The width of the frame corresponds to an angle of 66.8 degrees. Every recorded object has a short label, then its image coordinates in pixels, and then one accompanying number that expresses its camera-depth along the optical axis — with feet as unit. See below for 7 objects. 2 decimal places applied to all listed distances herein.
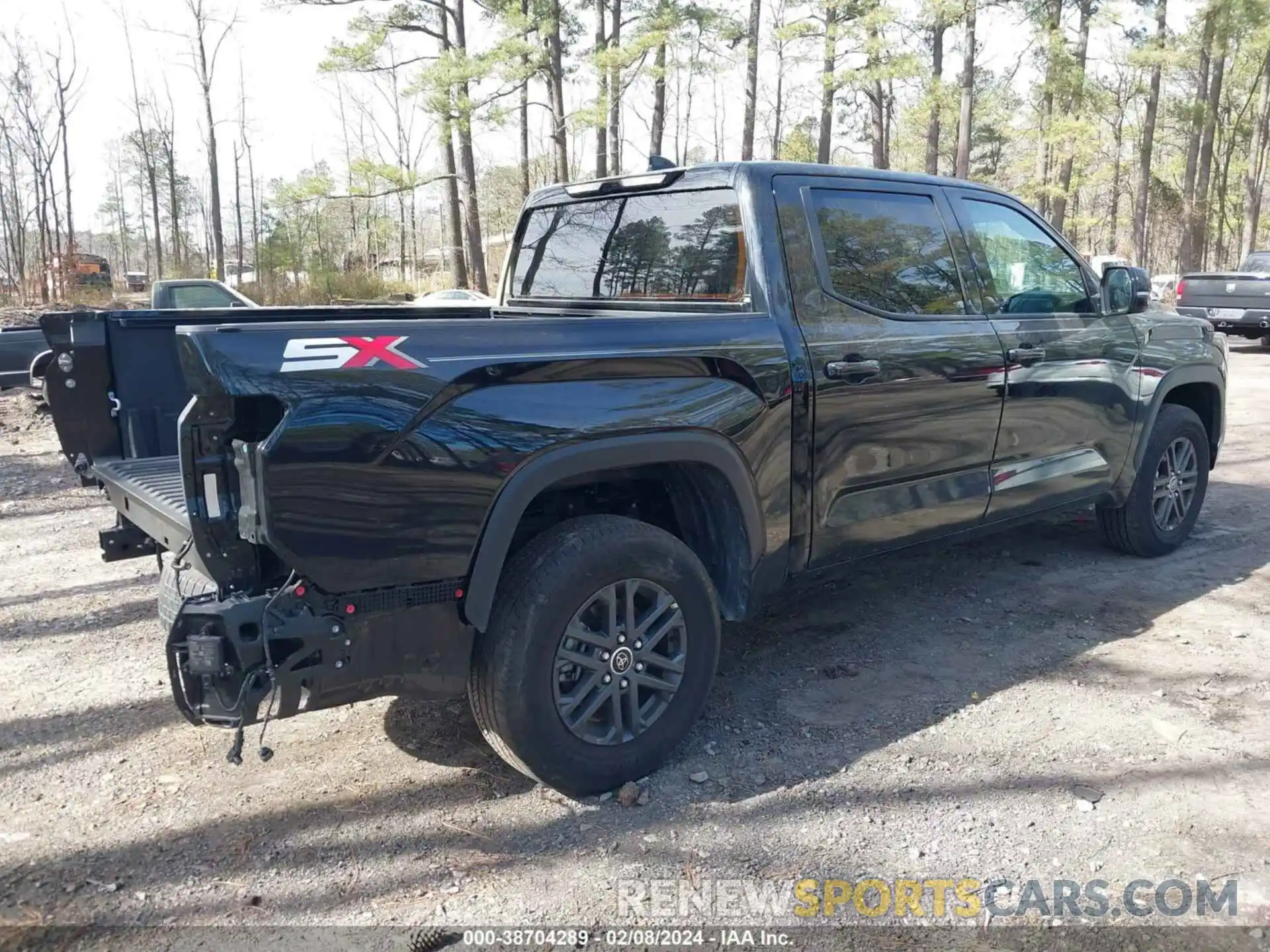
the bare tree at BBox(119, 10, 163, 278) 130.41
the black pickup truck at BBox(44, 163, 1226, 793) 8.09
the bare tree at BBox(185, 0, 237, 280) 101.45
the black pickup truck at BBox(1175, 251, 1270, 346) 53.98
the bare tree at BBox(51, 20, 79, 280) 104.32
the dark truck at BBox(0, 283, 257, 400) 27.25
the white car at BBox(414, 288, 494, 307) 55.42
